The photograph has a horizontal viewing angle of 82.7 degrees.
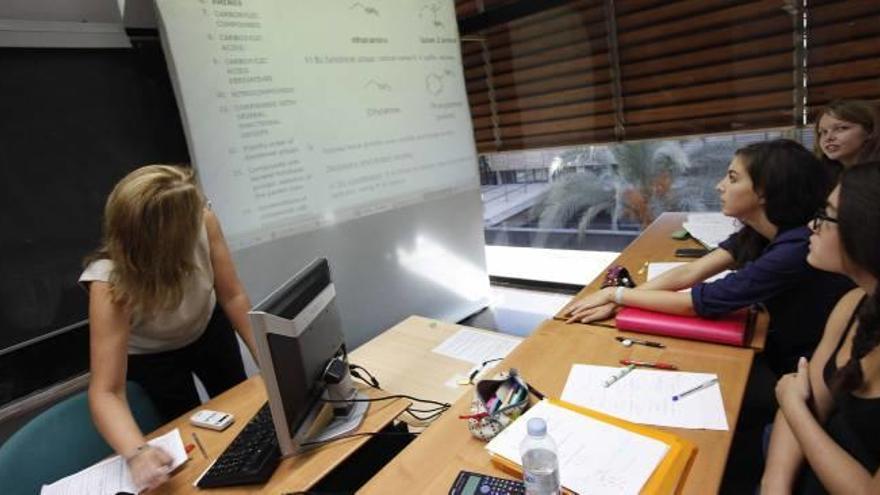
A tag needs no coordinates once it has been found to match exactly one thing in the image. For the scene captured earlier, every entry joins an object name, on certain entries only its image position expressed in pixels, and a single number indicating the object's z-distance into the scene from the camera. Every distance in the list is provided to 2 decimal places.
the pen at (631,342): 1.62
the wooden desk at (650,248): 2.26
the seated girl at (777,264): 1.59
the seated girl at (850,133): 2.36
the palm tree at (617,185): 3.46
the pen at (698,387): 1.33
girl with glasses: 1.04
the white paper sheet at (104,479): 1.29
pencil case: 1.27
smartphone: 2.44
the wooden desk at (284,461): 1.25
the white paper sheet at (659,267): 2.24
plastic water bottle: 0.95
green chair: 1.36
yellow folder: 1.02
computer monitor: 1.19
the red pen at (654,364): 1.48
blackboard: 1.93
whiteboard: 2.23
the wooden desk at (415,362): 1.78
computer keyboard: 1.25
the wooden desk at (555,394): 1.13
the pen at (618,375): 1.42
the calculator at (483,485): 1.05
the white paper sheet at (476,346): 1.97
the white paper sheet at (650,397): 1.24
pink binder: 1.58
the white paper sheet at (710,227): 2.55
